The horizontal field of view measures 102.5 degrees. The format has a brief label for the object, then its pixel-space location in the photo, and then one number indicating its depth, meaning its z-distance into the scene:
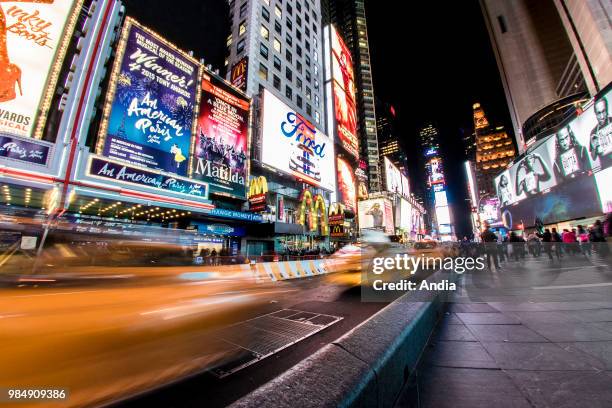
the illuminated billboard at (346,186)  39.48
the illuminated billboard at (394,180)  65.56
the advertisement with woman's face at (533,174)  30.23
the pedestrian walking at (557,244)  12.43
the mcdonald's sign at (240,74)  26.95
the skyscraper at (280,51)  29.31
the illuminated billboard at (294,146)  25.75
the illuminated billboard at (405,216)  69.01
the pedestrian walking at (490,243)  11.94
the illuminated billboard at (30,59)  12.79
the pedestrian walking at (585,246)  12.77
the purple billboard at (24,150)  10.91
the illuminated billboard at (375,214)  55.16
